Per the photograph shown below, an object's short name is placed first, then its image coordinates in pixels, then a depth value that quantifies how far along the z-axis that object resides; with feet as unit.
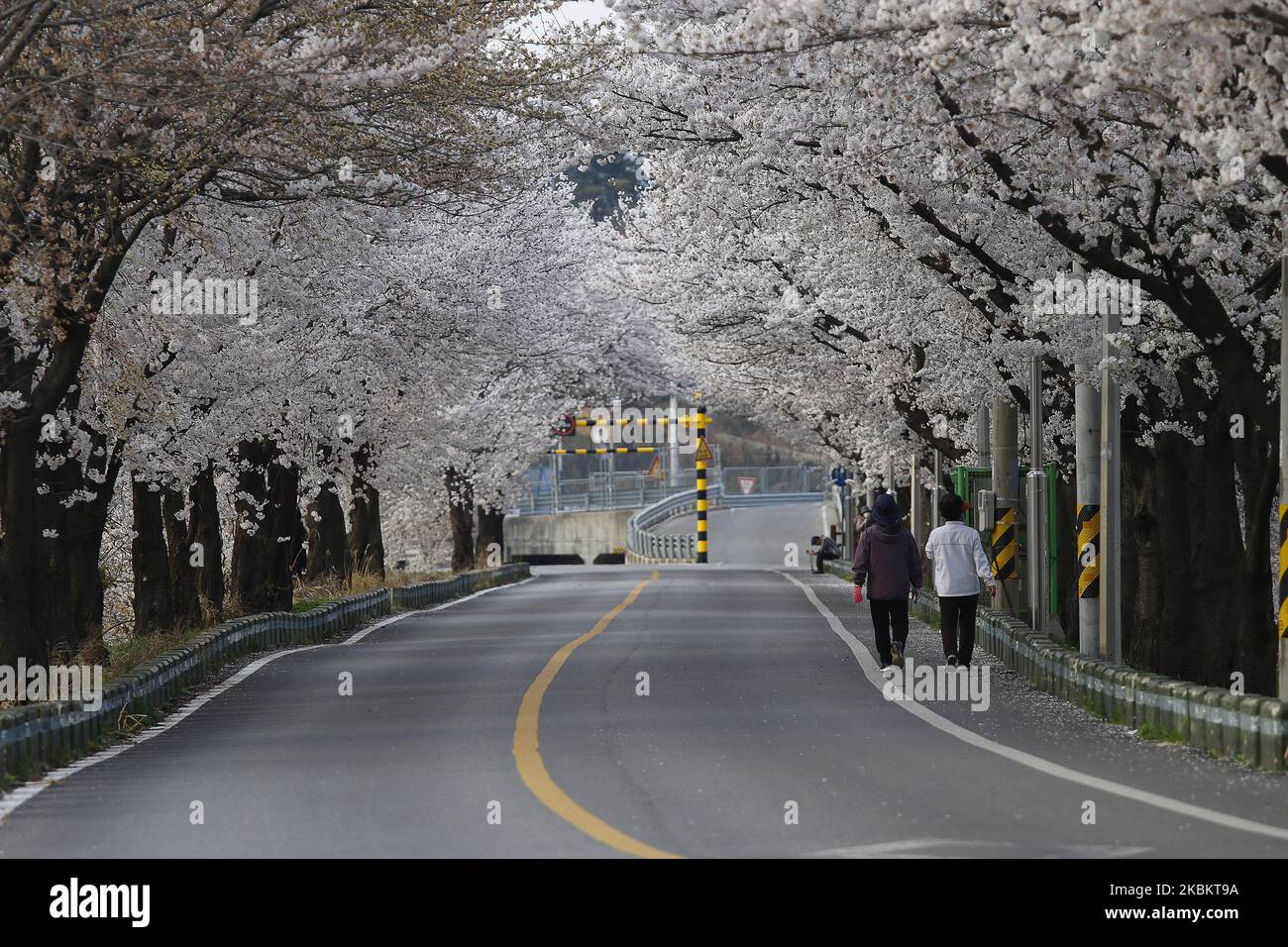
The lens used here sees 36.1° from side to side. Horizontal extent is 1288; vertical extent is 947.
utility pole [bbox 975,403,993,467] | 93.97
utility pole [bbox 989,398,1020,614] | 79.15
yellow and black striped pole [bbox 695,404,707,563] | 225.97
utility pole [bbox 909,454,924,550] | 134.82
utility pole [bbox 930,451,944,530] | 123.11
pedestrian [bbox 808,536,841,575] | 183.21
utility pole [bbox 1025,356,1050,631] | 70.95
